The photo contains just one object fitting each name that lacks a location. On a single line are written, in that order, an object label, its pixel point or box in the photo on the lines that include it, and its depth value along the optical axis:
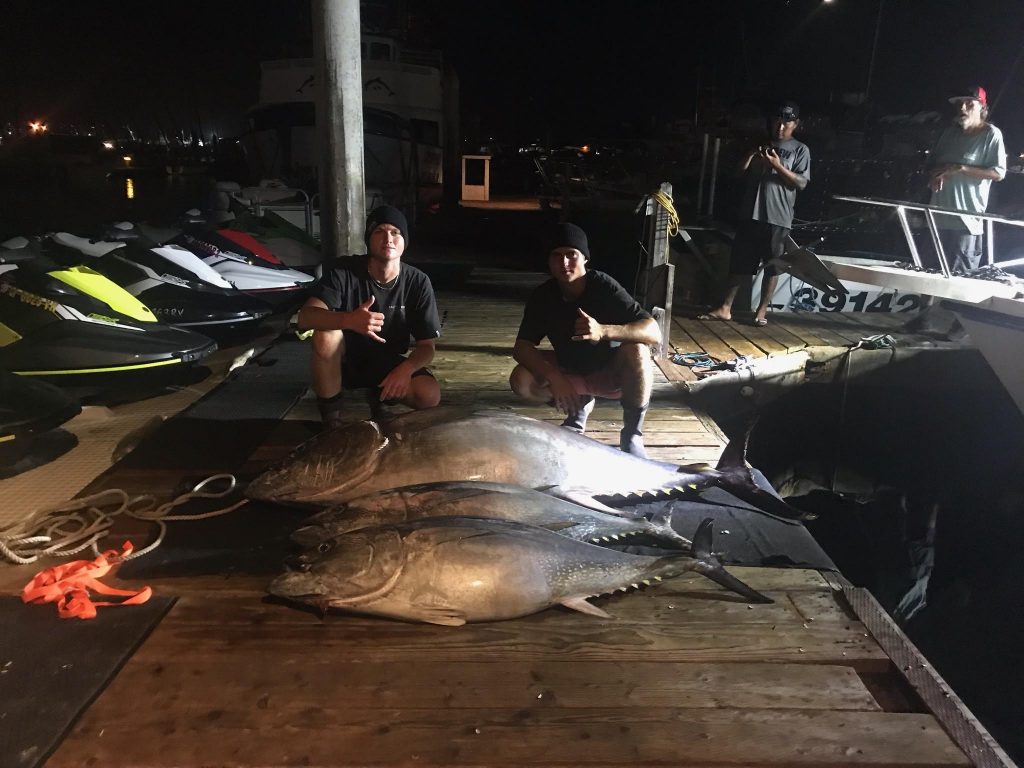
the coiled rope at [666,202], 5.19
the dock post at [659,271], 5.11
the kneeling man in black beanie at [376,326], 3.46
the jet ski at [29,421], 3.40
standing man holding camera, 6.07
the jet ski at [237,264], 6.98
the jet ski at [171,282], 5.94
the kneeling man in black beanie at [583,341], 3.45
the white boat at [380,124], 14.73
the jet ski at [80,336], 4.39
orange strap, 2.22
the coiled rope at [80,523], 2.61
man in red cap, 5.62
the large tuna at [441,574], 2.20
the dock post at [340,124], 4.83
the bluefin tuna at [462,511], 2.54
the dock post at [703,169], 12.29
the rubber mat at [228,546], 2.54
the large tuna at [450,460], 2.78
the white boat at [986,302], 5.27
